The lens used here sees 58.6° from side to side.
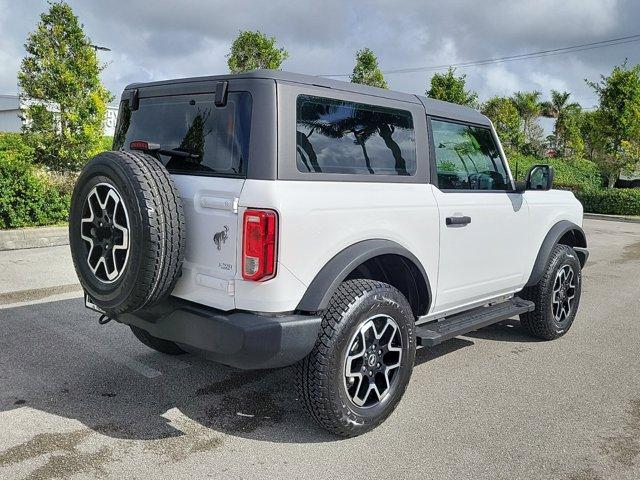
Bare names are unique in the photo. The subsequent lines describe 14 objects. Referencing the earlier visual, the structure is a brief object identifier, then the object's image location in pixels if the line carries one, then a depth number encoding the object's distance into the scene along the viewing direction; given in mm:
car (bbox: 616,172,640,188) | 22983
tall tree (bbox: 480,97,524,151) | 33281
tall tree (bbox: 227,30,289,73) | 16703
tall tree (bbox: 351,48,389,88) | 20234
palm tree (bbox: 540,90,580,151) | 40681
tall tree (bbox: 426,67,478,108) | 19750
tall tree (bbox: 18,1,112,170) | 10891
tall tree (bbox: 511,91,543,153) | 38375
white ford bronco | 2814
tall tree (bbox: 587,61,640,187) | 19953
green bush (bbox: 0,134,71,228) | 8828
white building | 32906
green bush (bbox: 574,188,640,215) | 18172
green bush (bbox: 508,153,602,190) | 24531
